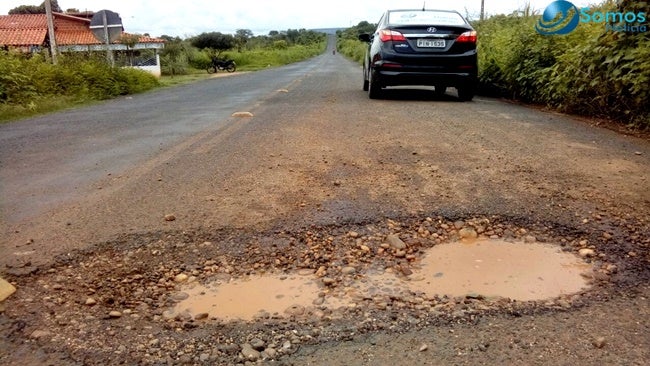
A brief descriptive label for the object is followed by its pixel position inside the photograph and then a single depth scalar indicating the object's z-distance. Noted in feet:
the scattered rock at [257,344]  6.40
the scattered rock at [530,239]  9.73
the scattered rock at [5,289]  7.70
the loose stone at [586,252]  9.05
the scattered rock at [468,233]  9.99
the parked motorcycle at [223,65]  119.61
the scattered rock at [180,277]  8.37
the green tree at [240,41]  198.05
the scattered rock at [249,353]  6.19
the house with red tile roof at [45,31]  113.50
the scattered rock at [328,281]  8.13
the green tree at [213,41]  180.96
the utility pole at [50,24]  53.53
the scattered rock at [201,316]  7.23
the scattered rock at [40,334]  6.69
